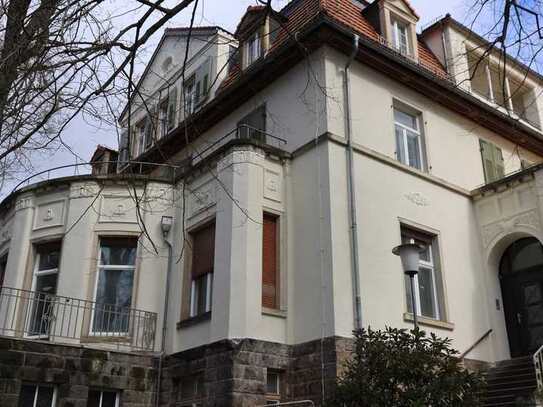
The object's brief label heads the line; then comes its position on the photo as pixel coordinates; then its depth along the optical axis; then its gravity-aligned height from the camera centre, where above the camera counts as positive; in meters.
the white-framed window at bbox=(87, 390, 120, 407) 11.87 +0.94
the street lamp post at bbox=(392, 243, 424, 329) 9.91 +2.90
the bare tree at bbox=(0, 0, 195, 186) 5.82 +3.56
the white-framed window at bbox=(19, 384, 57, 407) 11.21 +0.94
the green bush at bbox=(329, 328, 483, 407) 7.86 +0.92
